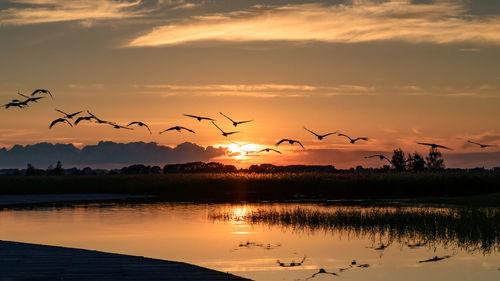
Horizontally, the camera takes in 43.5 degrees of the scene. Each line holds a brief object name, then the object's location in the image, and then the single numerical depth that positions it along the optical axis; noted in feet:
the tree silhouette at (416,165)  445.74
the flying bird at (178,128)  100.63
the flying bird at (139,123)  92.19
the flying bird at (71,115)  90.48
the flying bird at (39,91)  91.00
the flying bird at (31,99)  89.57
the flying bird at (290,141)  118.31
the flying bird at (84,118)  89.68
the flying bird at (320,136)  113.29
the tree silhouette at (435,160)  511.40
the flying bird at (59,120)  91.63
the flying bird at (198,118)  95.71
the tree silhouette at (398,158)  487.20
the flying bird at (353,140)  115.57
